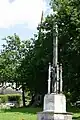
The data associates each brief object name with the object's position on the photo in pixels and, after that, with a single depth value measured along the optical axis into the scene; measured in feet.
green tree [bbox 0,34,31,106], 193.47
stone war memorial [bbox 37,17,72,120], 39.58
